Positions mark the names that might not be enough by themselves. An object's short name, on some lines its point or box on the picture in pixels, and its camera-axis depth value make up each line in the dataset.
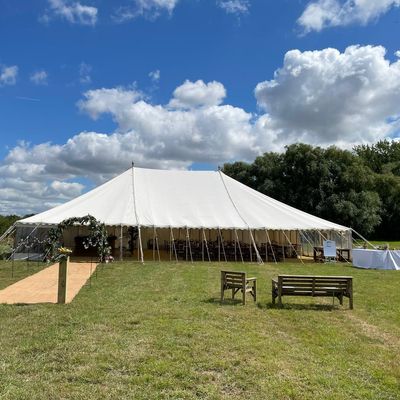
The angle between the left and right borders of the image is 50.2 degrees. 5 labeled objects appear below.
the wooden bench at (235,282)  7.61
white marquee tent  16.14
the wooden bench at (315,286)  7.41
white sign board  16.53
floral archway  12.95
